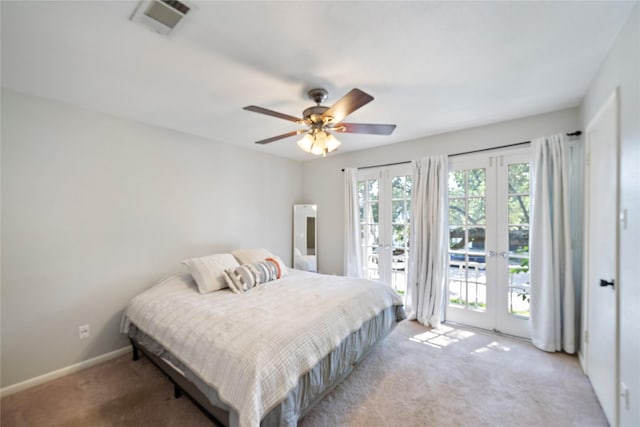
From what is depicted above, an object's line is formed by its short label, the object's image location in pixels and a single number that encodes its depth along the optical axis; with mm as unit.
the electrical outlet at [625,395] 1459
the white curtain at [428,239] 3314
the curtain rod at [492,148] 2568
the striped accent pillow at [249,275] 2633
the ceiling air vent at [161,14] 1313
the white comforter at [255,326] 1429
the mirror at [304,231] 4637
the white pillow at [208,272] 2604
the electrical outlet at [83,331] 2482
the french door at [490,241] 2953
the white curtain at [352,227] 4117
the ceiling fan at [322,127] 2084
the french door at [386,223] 3779
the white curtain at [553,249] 2578
